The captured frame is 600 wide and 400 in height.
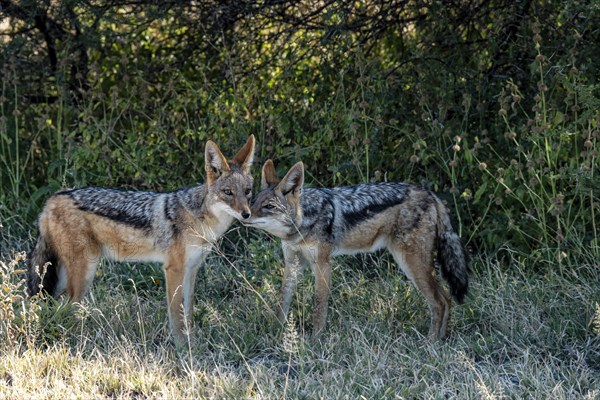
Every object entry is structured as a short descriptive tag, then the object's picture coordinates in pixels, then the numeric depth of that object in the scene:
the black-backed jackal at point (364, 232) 13.76
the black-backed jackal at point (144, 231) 13.84
